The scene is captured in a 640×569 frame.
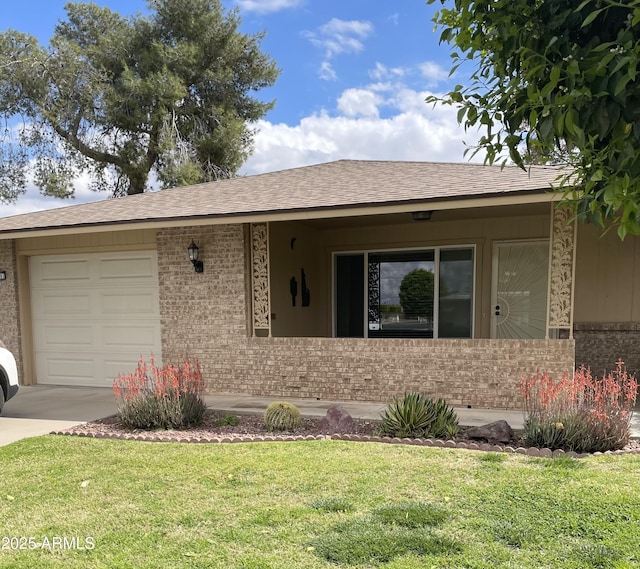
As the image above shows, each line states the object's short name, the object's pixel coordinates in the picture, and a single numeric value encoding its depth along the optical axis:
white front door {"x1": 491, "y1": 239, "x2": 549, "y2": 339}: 8.85
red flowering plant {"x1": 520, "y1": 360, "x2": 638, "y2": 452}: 4.56
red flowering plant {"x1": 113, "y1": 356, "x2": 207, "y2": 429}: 5.67
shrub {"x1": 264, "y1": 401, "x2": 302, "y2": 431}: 5.51
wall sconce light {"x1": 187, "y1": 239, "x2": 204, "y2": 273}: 7.63
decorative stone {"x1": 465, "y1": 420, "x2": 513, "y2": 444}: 4.86
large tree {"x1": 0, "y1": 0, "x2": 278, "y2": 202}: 18.47
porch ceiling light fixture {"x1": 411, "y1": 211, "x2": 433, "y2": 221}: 7.25
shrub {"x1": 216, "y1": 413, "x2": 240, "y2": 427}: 5.82
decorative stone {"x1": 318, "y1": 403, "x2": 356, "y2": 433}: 5.42
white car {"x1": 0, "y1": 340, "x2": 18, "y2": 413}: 6.20
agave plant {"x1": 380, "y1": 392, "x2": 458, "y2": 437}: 5.04
